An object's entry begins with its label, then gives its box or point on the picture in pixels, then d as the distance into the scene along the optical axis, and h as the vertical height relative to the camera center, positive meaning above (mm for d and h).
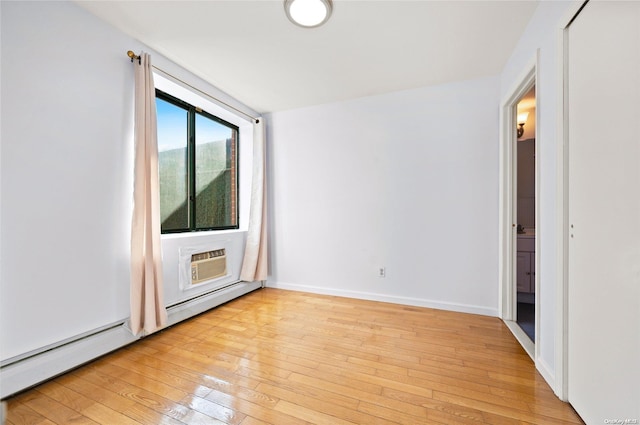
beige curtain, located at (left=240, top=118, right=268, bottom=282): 3412 -78
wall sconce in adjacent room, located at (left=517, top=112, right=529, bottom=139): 3273 +1198
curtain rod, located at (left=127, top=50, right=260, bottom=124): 2027 +1279
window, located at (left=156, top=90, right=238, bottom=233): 2729 +540
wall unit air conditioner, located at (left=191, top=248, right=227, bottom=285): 2697 -611
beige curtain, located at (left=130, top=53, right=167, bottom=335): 2031 -57
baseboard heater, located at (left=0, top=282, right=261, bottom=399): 1456 -955
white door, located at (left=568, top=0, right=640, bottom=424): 999 -3
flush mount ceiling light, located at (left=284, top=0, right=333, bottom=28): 1717 +1403
